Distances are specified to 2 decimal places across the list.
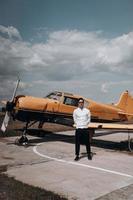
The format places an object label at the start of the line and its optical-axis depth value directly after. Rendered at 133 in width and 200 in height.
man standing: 6.76
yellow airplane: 9.17
